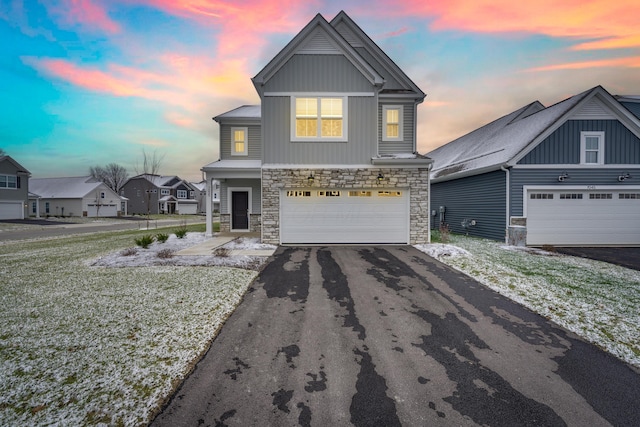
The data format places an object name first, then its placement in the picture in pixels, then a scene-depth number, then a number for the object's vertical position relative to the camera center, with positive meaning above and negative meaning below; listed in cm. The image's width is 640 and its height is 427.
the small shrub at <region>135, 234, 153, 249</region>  1007 -126
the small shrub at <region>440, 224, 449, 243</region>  1161 -115
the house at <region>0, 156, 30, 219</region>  2830 +213
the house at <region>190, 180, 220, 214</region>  5305 +200
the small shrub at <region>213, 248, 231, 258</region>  855 -144
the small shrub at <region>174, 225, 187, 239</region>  1248 -117
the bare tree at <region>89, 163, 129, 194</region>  6919 +951
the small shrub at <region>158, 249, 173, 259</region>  856 -149
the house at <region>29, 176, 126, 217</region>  3678 +152
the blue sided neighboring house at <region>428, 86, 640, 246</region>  1130 +140
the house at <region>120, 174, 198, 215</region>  4688 +282
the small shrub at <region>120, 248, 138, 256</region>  913 -153
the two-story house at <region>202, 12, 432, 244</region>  1072 +198
